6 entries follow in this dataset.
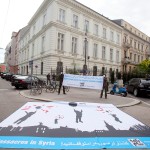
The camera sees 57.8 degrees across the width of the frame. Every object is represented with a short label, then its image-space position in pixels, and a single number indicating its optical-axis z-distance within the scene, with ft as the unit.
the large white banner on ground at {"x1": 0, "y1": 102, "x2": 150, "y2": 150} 10.00
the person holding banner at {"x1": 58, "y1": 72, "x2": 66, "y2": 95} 36.49
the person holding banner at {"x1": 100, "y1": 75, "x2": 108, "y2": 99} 34.19
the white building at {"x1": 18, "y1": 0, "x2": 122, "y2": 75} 76.49
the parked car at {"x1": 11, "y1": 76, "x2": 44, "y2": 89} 46.65
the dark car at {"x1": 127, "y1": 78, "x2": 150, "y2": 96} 39.80
